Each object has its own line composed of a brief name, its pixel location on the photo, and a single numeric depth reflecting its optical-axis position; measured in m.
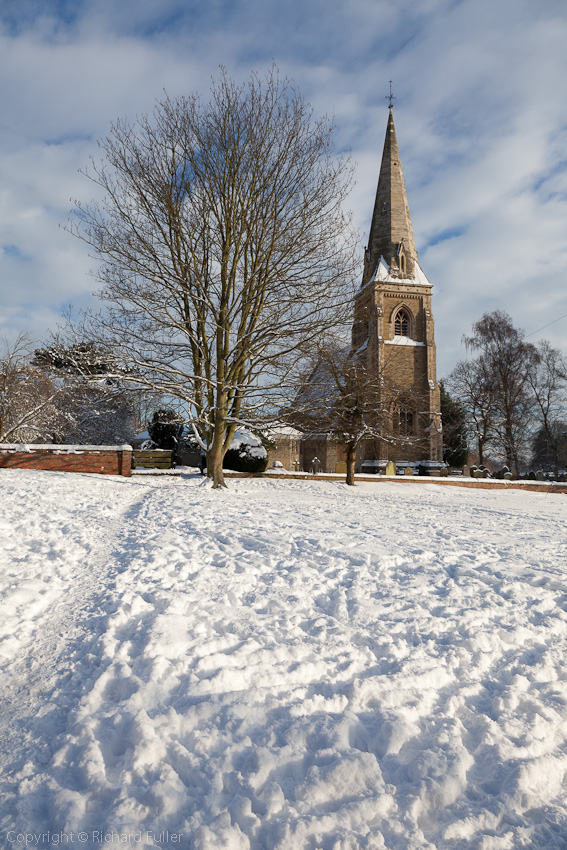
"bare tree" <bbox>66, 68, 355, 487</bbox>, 13.35
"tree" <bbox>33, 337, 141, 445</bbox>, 12.78
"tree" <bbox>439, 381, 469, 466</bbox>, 39.03
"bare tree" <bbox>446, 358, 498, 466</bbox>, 35.34
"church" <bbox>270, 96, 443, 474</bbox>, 37.19
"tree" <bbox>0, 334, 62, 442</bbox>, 22.27
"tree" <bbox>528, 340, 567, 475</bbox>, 37.50
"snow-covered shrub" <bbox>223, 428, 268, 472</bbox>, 19.89
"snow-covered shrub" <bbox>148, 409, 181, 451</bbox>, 26.12
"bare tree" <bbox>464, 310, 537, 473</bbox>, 34.94
